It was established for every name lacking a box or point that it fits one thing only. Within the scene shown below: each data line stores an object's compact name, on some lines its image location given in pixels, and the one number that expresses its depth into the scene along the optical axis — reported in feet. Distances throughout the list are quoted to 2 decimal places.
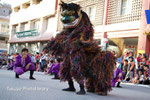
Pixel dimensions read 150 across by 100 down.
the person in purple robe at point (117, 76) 27.53
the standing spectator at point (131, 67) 37.22
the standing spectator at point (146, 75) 36.38
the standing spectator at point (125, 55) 39.39
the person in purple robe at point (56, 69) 35.51
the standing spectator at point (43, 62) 54.49
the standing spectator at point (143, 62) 37.18
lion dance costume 16.34
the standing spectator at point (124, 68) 37.50
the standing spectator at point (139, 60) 38.30
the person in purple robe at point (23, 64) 27.78
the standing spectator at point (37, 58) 57.88
